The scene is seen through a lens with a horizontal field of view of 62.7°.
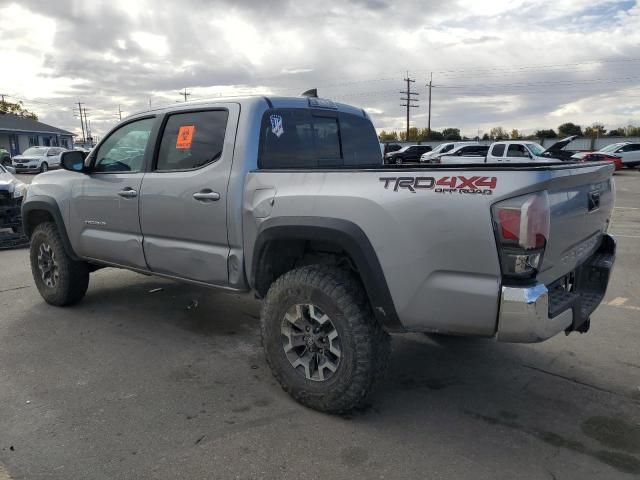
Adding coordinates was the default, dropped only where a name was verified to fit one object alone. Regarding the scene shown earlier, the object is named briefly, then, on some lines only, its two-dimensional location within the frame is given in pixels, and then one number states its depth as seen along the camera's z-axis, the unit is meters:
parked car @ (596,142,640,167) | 29.66
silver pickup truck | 2.52
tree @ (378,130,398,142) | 75.50
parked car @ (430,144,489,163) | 23.18
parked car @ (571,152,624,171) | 25.17
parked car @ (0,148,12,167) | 26.85
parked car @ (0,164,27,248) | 8.84
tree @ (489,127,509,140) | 65.56
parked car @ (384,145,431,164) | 32.56
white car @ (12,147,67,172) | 30.25
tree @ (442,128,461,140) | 63.75
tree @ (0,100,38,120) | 79.81
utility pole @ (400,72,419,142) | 67.31
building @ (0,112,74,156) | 48.34
